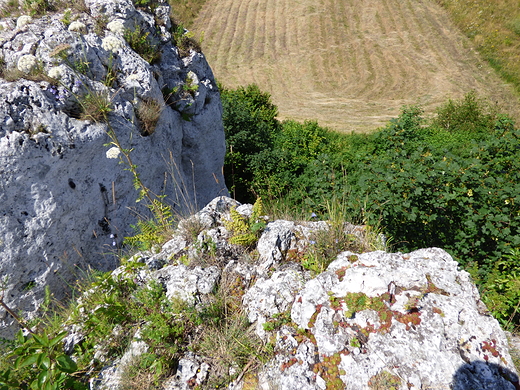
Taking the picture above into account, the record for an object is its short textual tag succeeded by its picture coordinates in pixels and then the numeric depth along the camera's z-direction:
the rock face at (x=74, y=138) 3.65
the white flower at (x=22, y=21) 4.59
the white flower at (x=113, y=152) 3.64
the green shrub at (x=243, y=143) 11.91
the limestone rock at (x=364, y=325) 2.15
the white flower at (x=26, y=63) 4.05
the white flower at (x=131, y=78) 4.91
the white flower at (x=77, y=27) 4.75
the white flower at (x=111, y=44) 4.39
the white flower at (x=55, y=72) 4.05
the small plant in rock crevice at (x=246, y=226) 3.45
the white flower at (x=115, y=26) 5.11
